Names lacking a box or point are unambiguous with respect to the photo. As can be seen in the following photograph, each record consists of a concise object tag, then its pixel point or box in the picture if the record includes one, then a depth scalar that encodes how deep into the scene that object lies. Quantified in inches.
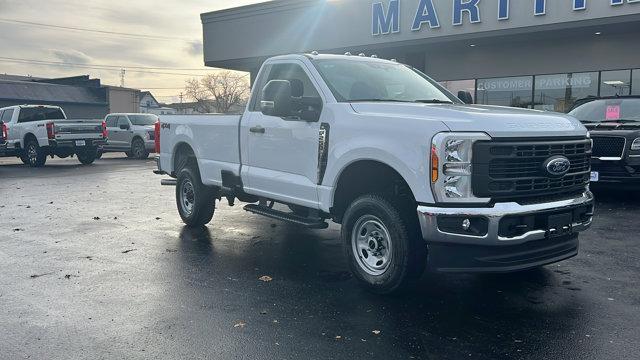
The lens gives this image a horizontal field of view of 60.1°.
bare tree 2684.5
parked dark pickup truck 355.6
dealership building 637.3
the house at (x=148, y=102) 2981.3
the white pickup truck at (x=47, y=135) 716.0
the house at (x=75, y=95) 1786.4
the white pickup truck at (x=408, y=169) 166.6
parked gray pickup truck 884.0
